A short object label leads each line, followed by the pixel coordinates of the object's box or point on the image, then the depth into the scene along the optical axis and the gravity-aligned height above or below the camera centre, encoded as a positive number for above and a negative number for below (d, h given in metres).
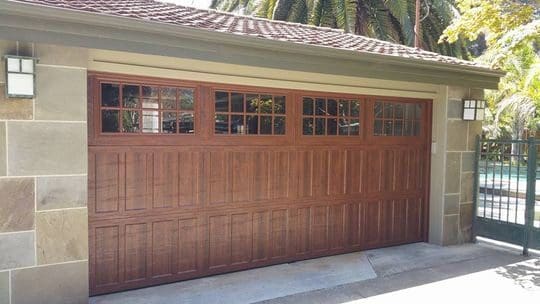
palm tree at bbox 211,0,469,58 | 13.52 +3.74
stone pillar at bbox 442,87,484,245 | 7.29 -0.56
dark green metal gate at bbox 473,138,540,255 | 6.83 -0.92
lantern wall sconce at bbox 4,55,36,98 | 3.99 +0.48
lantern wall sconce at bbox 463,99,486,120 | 7.34 +0.44
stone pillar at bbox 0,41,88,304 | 4.13 -0.53
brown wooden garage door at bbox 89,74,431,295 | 4.98 -0.59
